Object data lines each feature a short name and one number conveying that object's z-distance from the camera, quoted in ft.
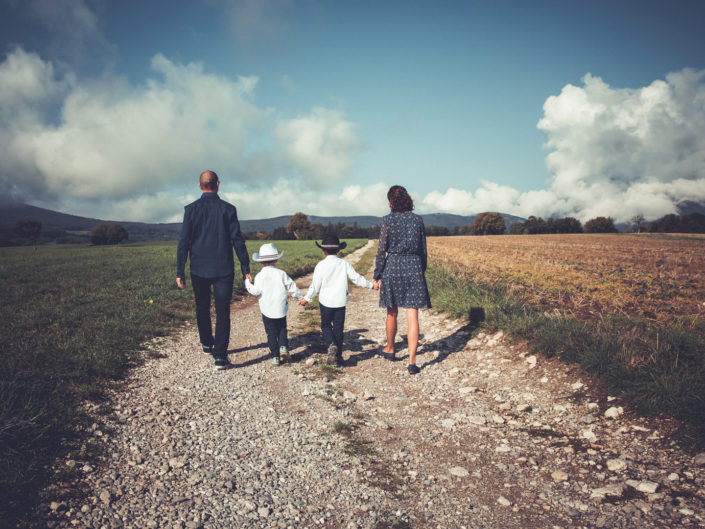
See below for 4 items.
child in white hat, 19.24
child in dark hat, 19.53
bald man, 18.08
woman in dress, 18.48
